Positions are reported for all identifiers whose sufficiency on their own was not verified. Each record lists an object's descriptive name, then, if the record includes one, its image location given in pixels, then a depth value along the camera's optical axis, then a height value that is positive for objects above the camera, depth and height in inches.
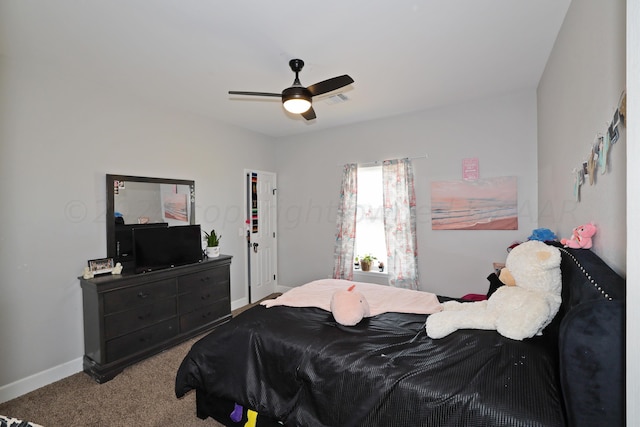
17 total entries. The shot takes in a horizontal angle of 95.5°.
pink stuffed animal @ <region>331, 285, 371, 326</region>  77.2 -26.2
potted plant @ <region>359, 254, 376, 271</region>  168.2 -29.9
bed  38.2 -30.5
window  169.3 -2.2
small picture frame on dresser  109.3 -19.8
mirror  118.5 +3.3
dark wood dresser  102.2 -39.5
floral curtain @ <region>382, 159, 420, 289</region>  152.2 -6.0
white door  182.4 -14.0
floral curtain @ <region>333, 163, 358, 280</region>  170.4 -8.6
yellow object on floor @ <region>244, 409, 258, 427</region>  69.7 -49.6
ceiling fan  86.7 +38.0
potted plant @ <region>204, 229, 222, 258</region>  148.7 -16.6
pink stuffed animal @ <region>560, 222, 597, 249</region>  59.6 -5.8
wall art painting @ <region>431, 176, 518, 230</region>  131.4 +2.8
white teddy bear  56.3 -18.9
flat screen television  117.6 -14.4
